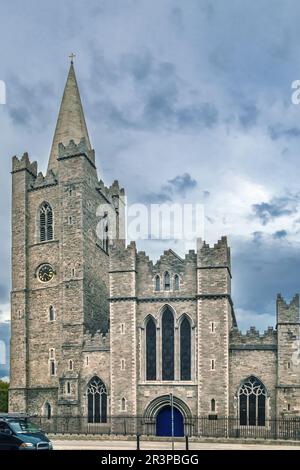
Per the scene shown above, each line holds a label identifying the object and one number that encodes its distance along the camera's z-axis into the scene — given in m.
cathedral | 43.06
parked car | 23.78
